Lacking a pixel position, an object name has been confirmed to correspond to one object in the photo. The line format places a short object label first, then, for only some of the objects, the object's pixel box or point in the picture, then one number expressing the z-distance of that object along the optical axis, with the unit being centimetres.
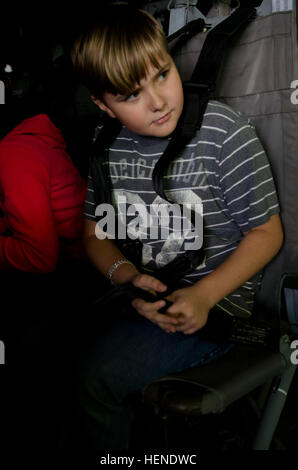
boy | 83
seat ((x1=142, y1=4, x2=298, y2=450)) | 79
